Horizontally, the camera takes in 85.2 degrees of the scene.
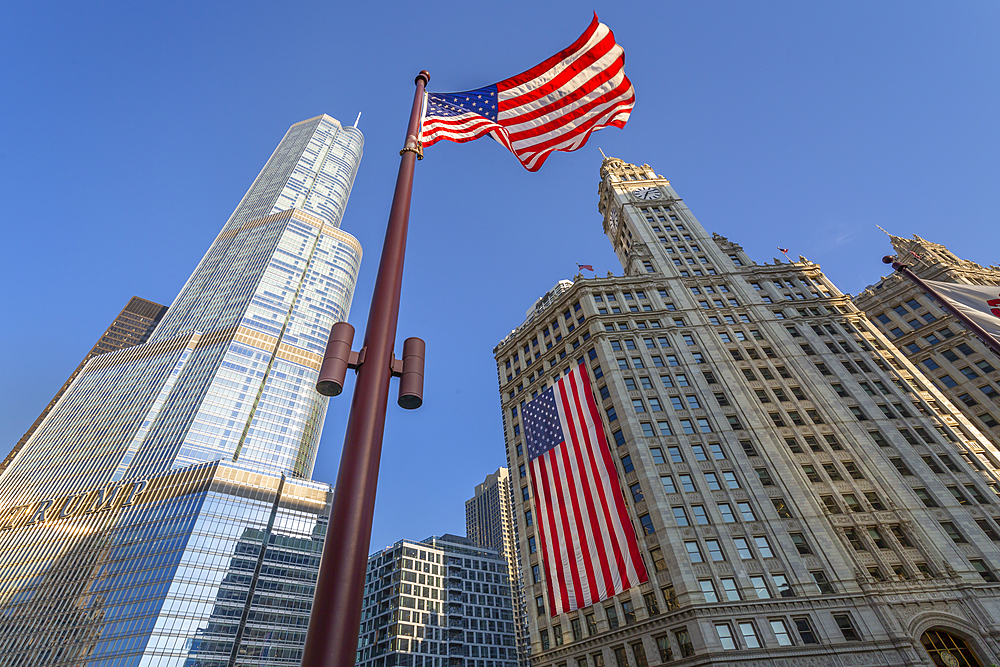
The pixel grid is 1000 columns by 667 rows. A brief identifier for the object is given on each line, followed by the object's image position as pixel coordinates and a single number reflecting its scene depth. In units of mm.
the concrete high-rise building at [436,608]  135250
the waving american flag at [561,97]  23734
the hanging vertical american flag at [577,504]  50375
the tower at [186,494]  106812
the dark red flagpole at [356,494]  6262
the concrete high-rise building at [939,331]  77312
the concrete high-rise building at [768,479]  43812
